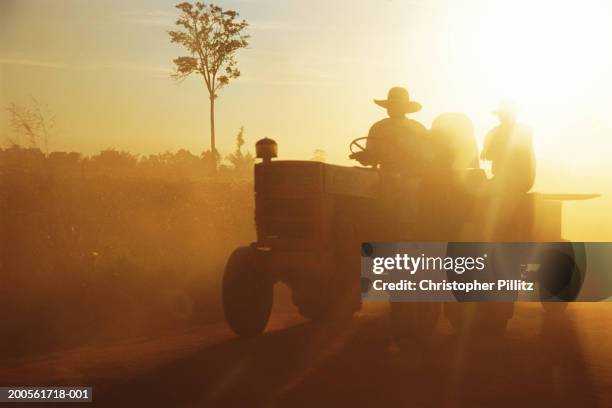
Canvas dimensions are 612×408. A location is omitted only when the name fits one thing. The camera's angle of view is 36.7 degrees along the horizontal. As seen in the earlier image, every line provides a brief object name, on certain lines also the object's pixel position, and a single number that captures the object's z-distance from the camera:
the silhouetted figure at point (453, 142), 13.05
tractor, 10.50
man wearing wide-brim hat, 11.91
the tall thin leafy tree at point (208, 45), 36.66
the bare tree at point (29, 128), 19.42
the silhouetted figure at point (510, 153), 13.19
